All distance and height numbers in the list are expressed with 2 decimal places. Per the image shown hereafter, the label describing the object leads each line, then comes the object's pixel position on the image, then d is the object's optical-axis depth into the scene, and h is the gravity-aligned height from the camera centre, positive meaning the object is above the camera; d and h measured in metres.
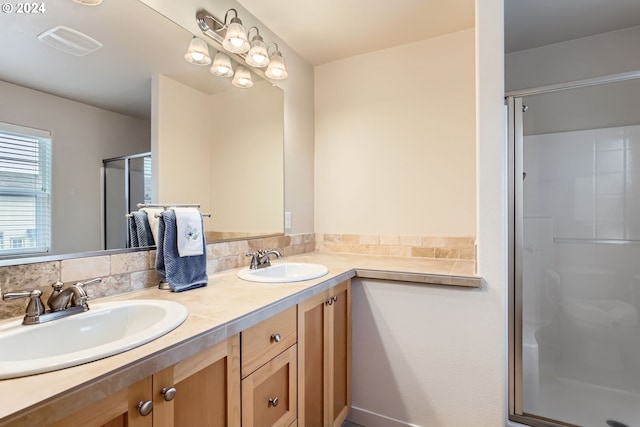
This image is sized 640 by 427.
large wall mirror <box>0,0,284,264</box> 0.99 +0.39
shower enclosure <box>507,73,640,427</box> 1.99 -0.31
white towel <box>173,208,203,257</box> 1.25 -0.07
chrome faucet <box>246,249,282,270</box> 1.66 -0.24
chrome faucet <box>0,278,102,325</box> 0.83 -0.25
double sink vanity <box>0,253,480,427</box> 0.58 -0.35
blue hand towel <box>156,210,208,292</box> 1.21 -0.18
